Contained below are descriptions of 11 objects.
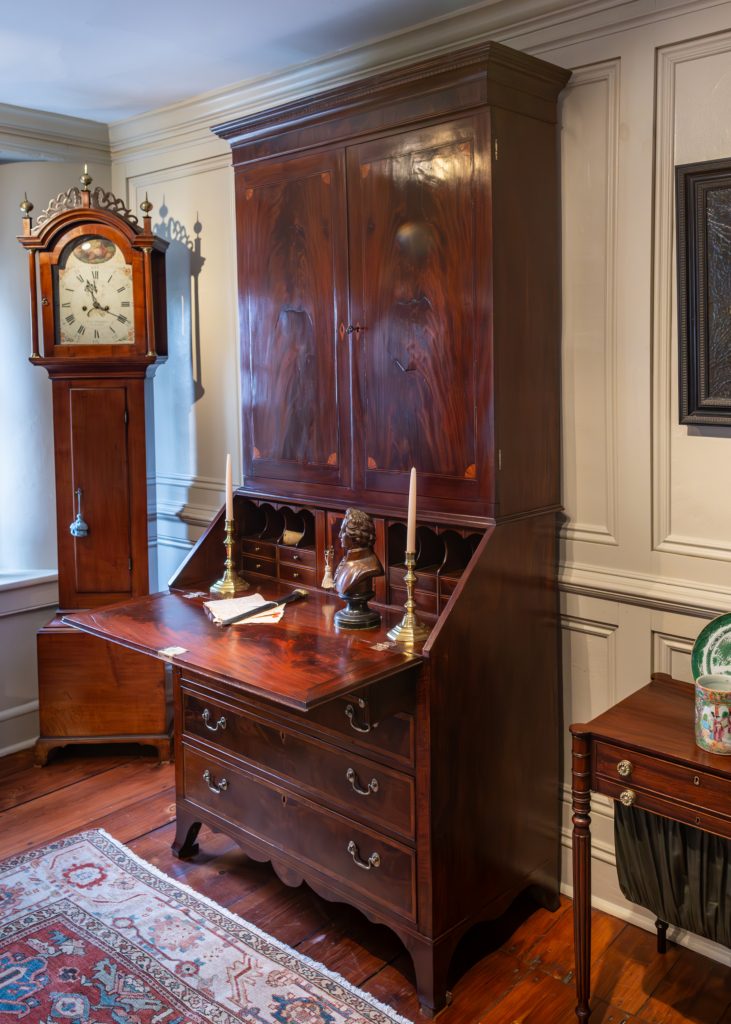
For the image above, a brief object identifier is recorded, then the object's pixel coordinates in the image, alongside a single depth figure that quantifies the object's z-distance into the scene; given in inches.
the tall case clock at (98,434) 133.2
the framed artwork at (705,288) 82.5
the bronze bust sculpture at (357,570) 89.0
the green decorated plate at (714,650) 80.8
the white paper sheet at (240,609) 95.2
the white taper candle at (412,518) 83.5
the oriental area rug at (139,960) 84.9
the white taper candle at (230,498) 103.4
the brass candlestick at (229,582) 104.4
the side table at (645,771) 71.0
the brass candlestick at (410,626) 84.8
